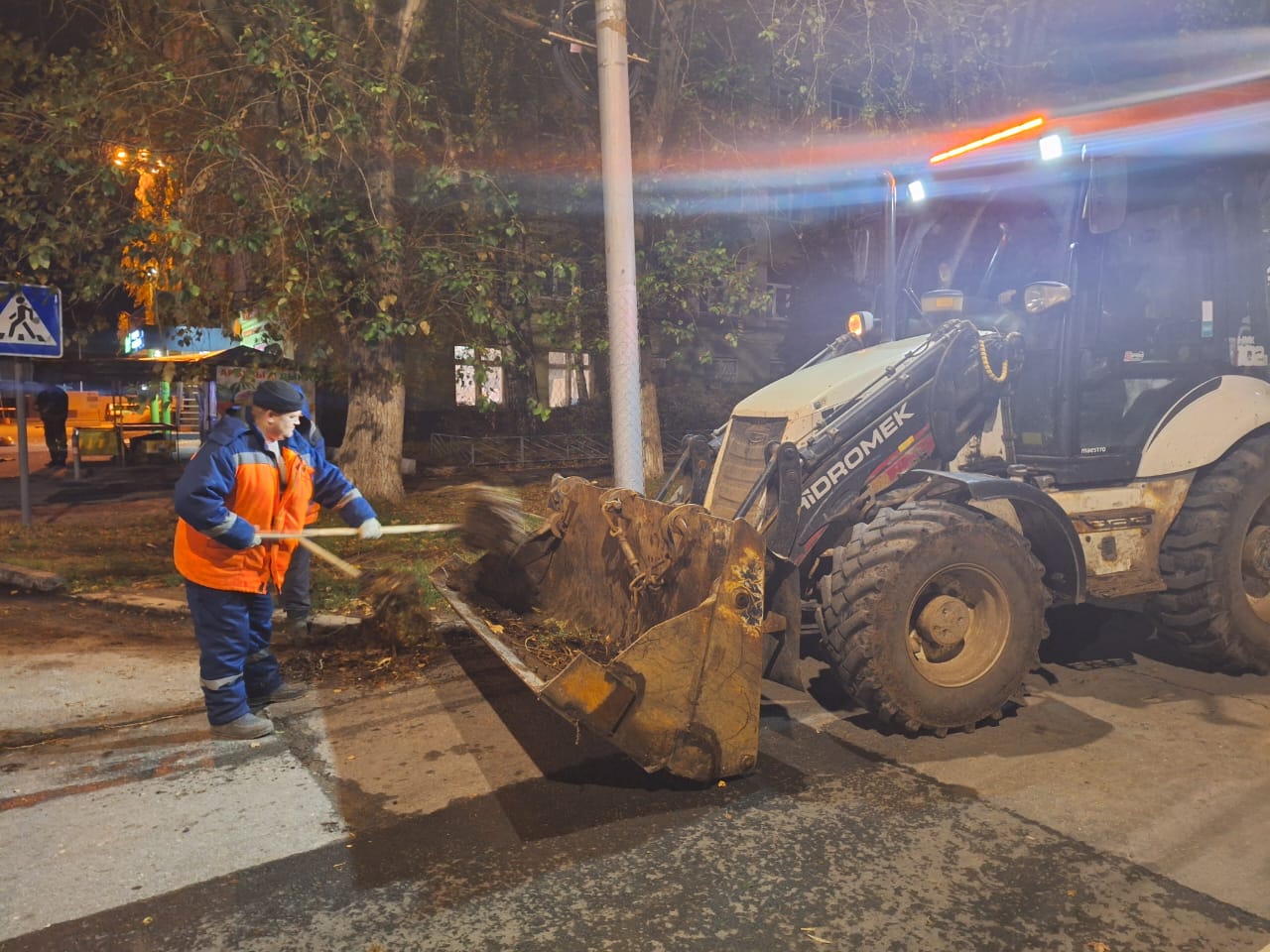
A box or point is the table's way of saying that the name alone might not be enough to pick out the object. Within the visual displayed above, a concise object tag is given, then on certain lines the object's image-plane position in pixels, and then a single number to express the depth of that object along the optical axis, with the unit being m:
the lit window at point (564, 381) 26.06
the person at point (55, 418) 21.69
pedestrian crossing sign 9.70
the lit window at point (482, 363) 11.61
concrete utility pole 7.34
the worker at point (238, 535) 4.72
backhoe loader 4.74
